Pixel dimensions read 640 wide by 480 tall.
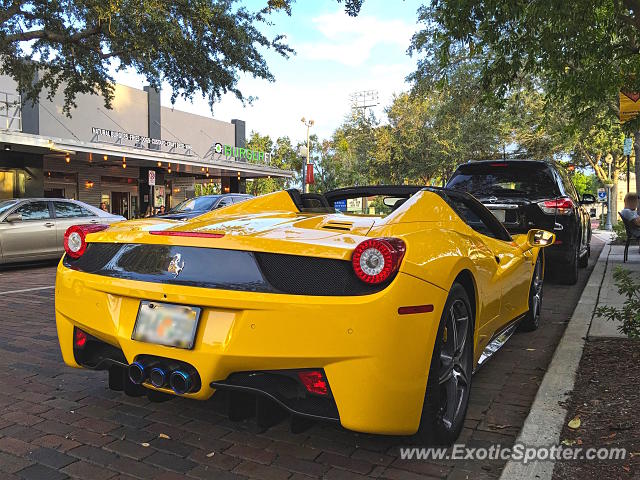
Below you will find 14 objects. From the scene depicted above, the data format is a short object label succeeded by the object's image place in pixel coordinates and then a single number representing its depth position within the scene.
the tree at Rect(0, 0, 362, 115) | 11.15
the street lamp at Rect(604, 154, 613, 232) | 29.74
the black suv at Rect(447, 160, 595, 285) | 7.24
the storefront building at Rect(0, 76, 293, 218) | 19.84
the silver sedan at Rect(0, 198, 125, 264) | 10.12
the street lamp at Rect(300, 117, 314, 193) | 48.01
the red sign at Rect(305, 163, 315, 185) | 27.53
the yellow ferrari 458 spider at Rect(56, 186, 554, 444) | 2.31
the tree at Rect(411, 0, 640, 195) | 5.54
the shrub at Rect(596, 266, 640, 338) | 3.98
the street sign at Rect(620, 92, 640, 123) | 6.87
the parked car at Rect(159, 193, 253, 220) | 12.67
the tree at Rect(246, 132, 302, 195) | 47.69
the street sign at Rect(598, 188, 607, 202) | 36.66
